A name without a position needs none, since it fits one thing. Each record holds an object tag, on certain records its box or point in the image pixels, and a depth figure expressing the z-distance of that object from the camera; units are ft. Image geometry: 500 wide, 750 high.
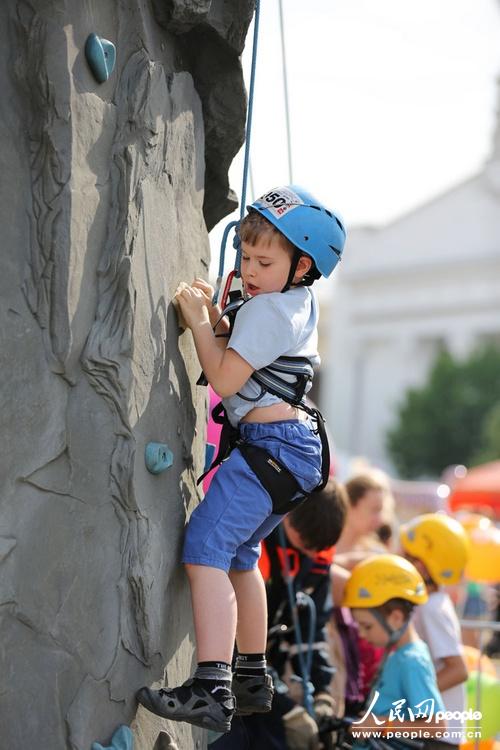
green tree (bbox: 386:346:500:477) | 252.62
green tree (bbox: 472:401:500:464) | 210.79
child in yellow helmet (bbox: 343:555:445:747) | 27.68
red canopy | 99.30
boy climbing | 19.89
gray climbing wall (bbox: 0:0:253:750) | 18.12
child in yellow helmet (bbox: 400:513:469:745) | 32.12
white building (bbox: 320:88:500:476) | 315.17
